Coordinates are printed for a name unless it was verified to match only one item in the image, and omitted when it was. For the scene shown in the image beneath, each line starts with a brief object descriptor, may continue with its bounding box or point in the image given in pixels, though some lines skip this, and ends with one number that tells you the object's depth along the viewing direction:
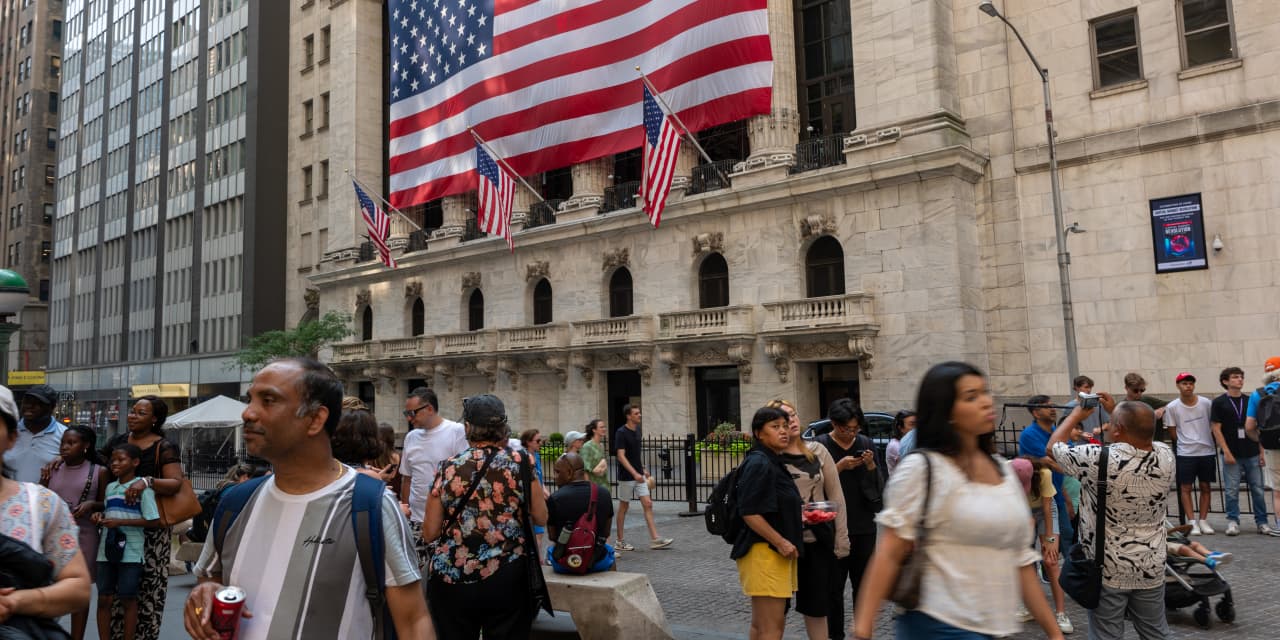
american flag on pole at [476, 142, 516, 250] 27.12
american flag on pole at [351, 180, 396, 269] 31.97
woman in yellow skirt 5.47
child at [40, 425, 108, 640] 6.32
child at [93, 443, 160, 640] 6.24
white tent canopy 25.17
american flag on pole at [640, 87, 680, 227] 22.70
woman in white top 3.25
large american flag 24.58
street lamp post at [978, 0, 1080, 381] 19.34
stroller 7.14
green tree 36.84
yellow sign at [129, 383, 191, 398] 49.94
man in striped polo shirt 2.82
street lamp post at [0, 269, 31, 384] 12.19
